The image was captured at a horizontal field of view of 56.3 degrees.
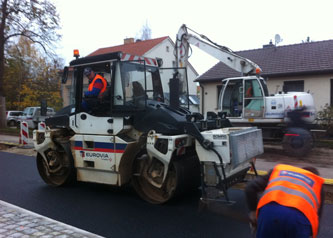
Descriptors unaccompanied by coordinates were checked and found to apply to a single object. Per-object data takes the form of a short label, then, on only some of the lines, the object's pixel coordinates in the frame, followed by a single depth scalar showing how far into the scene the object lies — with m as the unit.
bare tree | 19.09
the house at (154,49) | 30.41
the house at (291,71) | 15.71
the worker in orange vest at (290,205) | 2.01
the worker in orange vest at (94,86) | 5.79
